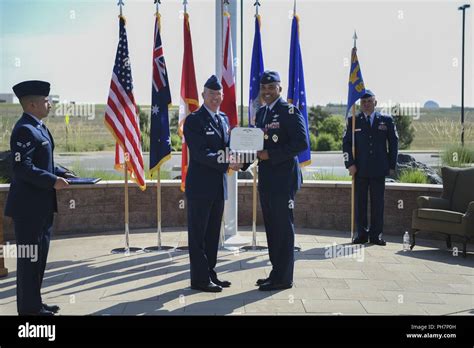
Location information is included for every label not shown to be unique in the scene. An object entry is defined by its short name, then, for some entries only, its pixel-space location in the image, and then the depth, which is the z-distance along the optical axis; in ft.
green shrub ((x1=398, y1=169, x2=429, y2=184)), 32.12
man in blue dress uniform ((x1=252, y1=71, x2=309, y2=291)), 18.57
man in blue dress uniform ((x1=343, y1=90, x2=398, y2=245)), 27.07
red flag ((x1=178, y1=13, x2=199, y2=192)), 25.38
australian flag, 25.26
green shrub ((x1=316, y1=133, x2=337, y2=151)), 106.22
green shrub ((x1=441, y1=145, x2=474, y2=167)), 33.88
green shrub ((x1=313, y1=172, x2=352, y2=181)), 34.12
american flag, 24.98
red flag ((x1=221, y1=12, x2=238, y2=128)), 24.81
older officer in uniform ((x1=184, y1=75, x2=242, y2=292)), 18.58
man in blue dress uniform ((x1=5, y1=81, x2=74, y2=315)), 15.21
